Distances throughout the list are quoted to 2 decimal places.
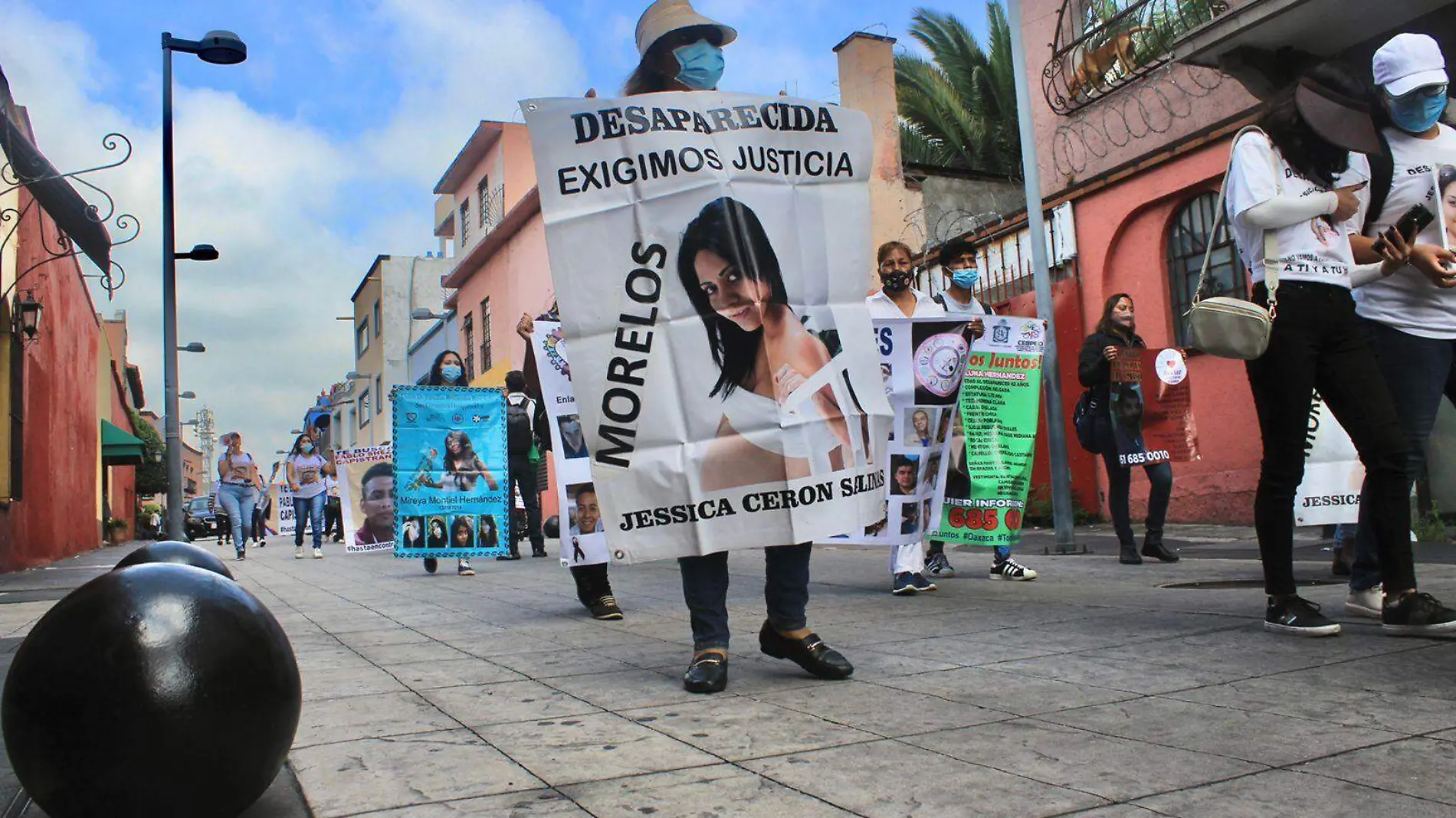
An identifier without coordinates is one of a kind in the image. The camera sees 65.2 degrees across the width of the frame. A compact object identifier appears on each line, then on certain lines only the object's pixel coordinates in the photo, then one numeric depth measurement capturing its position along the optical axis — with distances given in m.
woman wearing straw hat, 3.70
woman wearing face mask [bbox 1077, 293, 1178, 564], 7.82
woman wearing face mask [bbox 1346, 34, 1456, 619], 4.18
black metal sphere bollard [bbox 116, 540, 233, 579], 3.64
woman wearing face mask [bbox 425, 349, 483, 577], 10.00
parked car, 41.92
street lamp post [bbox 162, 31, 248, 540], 15.38
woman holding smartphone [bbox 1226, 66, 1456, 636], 4.03
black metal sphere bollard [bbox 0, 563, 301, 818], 2.19
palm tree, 22.88
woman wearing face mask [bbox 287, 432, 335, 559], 14.45
